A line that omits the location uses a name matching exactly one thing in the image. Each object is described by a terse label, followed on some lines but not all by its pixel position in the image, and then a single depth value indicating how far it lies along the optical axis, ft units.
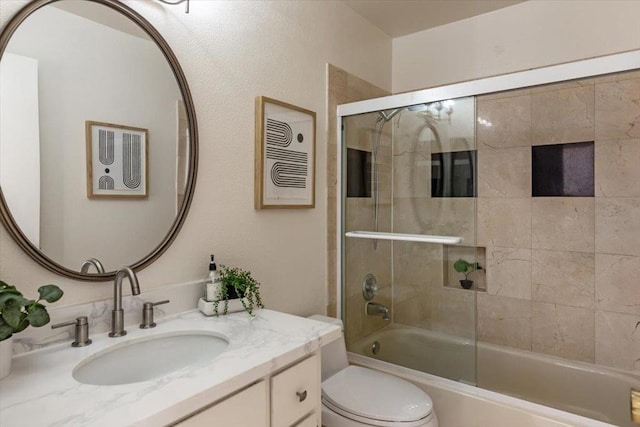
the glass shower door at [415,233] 6.53
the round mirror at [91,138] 3.59
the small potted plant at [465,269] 7.50
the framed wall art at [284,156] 5.88
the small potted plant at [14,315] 2.93
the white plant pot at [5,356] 3.09
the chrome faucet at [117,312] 3.99
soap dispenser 4.86
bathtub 6.59
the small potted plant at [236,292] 4.89
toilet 5.04
